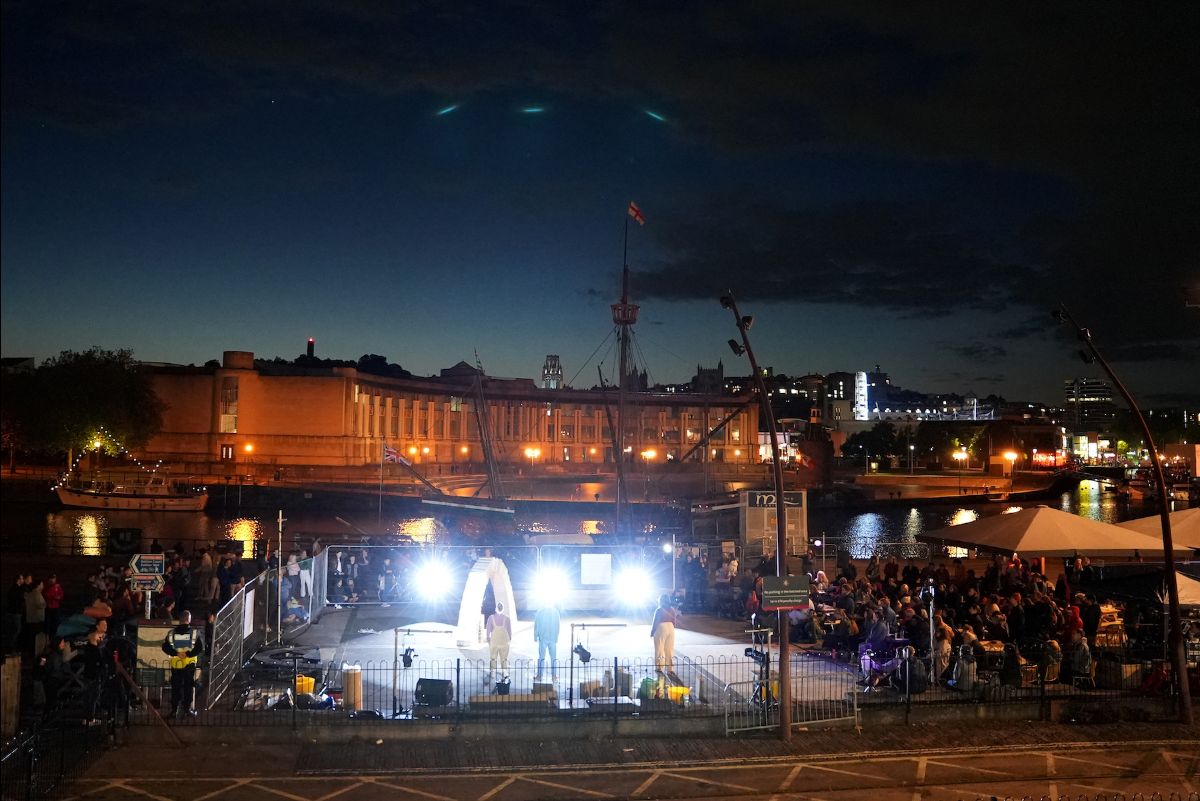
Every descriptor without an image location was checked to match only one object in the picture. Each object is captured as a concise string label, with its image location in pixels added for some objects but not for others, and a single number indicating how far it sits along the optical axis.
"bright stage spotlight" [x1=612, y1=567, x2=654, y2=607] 22.50
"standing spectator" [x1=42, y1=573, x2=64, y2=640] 17.61
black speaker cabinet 13.80
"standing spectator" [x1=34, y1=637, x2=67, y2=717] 13.75
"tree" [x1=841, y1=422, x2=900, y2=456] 181.50
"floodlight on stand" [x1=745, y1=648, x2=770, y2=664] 14.74
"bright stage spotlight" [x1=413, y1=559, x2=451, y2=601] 22.60
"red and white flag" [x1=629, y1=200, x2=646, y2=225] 53.03
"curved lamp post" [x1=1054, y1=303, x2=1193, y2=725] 14.27
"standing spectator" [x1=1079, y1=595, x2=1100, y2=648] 17.23
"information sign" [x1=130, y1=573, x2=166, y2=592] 15.33
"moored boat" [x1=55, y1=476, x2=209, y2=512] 63.09
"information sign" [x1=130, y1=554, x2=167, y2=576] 15.65
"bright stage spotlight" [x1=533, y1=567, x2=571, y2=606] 17.03
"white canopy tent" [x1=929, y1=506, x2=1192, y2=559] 19.08
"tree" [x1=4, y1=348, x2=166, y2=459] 70.19
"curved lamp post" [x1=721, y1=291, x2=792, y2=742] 13.49
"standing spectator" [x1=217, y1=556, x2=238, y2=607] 20.95
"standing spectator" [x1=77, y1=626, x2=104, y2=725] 12.59
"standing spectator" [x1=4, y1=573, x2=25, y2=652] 16.84
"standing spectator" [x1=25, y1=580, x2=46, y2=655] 16.94
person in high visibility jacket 13.50
